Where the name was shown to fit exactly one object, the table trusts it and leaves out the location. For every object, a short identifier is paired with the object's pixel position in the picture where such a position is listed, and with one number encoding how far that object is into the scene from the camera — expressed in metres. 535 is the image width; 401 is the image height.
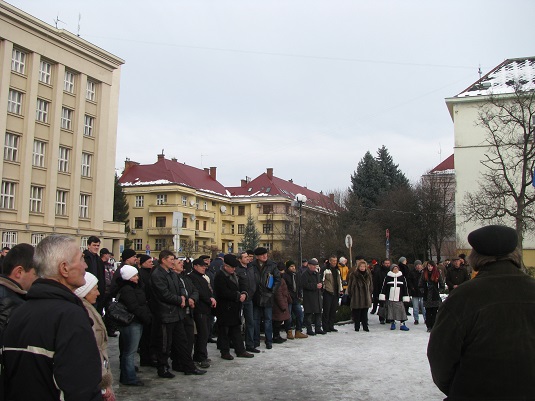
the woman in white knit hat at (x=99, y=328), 4.04
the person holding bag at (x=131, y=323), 8.17
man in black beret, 3.08
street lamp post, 21.62
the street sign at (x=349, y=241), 23.42
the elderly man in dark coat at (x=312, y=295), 14.33
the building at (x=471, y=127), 50.69
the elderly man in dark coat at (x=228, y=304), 10.70
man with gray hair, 2.91
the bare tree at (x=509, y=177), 34.94
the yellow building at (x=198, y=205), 77.69
